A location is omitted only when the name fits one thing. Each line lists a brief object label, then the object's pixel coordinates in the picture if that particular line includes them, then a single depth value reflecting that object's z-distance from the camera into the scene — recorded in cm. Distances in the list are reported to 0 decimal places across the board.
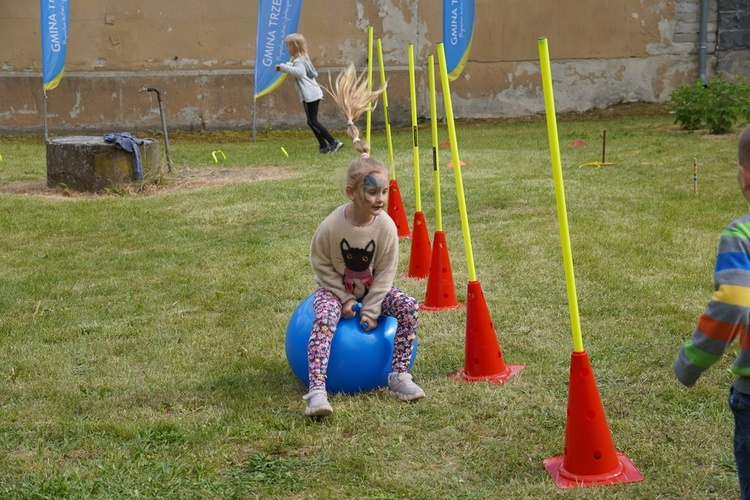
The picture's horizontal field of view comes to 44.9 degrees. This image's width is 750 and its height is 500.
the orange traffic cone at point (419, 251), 659
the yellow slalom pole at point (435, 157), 575
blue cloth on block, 1093
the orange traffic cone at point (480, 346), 453
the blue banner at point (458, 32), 1423
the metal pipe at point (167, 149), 1214
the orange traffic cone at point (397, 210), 782
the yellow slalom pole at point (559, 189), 342
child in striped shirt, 227
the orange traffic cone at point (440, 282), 574
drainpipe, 1800
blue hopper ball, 436
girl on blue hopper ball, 439
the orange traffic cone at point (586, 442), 340
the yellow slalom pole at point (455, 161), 463
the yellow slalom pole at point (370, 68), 711
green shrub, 1340
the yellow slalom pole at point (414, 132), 647
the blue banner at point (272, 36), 1561
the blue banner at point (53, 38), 1486
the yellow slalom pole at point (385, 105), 735
